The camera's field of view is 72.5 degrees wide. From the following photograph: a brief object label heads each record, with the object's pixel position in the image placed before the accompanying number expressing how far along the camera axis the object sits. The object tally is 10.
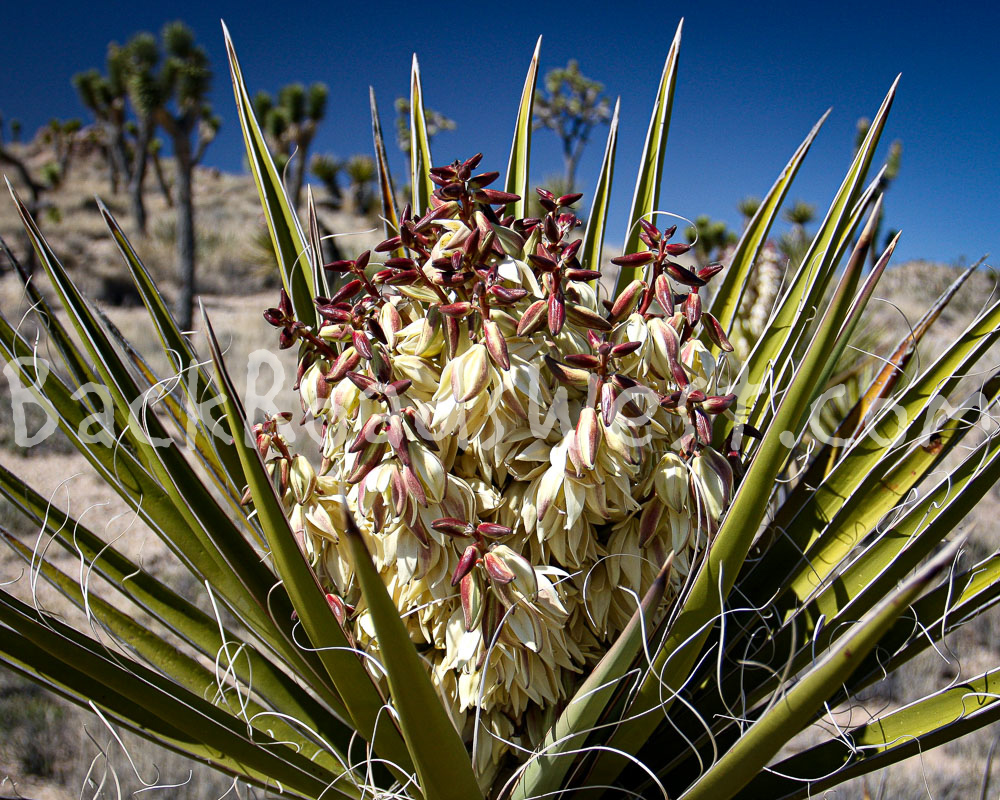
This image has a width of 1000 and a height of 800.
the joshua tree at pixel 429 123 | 17.67
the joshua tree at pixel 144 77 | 9.24
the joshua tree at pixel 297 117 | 13.65
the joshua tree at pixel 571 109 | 18.08
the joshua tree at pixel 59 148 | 17.97
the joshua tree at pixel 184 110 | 8.37
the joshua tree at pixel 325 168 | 16.48
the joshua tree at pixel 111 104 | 15.62
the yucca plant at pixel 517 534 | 0.72
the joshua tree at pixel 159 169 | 19.74
